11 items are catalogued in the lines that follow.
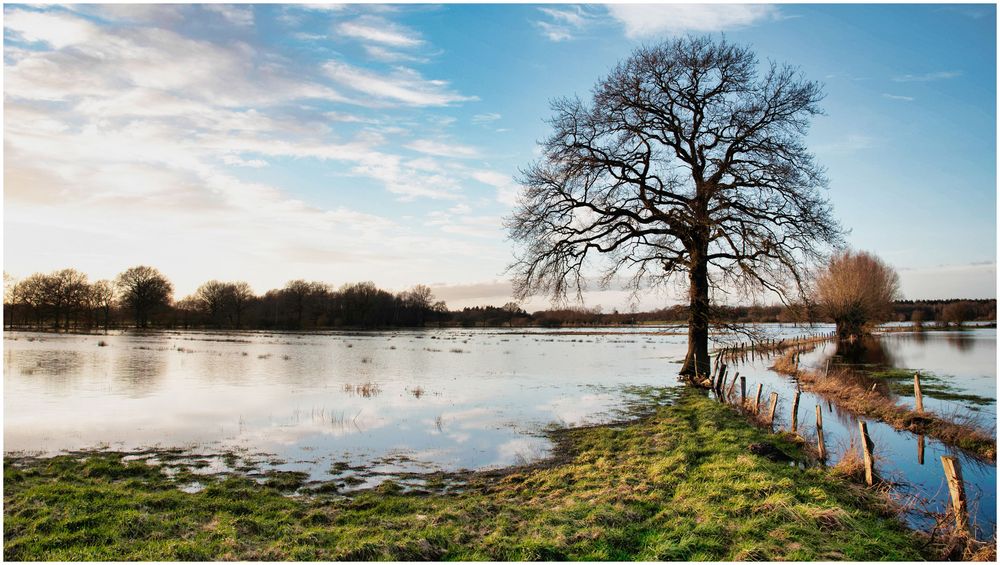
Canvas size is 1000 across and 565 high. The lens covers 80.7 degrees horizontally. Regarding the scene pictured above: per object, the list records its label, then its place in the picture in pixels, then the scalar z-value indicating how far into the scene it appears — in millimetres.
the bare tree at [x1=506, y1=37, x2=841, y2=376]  23797
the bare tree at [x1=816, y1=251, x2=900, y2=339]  59219
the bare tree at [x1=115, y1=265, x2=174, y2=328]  99812
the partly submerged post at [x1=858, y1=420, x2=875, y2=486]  10695
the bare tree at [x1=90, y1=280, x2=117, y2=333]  95044
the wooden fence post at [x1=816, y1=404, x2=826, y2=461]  12680
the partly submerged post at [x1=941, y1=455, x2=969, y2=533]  8156
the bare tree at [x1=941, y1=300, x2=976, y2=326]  97125
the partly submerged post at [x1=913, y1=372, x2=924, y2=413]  18294
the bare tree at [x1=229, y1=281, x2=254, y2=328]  123338
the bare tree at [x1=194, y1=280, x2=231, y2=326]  122562
